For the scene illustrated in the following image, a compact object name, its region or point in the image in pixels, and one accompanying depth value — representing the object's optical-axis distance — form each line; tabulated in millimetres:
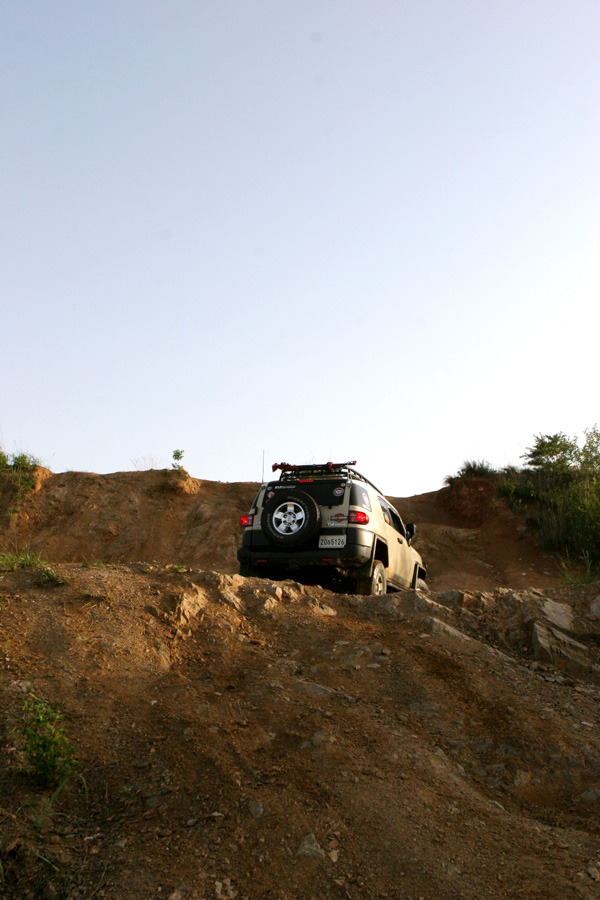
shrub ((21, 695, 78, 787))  3727
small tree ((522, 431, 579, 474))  23266
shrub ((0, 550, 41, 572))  6797
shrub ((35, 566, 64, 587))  6359
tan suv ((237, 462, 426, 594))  8922
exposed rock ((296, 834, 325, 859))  3443
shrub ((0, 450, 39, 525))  21172
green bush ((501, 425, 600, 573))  18031
